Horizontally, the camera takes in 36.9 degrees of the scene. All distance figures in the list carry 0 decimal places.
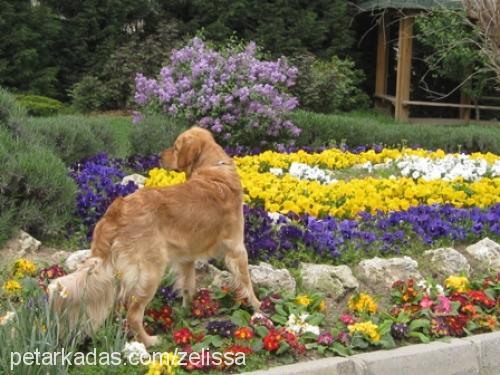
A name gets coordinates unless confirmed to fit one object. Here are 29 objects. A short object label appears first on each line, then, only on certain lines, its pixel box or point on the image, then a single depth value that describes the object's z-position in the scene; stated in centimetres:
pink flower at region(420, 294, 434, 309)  511
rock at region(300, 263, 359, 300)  532
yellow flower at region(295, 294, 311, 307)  501
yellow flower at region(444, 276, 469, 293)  543
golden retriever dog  394
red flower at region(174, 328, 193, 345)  441
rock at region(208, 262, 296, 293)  527
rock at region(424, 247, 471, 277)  584
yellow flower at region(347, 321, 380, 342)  468
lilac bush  1012
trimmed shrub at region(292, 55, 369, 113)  1691
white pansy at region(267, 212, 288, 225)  620
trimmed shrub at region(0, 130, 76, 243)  562
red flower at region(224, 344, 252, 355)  432
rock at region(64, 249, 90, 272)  514
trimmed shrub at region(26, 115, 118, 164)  812
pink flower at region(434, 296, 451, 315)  507
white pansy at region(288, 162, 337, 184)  834
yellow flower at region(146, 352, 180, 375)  397
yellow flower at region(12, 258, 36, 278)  484
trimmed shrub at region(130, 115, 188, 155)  938
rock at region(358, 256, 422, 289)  555
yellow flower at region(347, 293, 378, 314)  506
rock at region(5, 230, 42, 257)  539
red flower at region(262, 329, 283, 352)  442
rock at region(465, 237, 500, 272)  605
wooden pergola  1830
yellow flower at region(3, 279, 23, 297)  446
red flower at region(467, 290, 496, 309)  535
